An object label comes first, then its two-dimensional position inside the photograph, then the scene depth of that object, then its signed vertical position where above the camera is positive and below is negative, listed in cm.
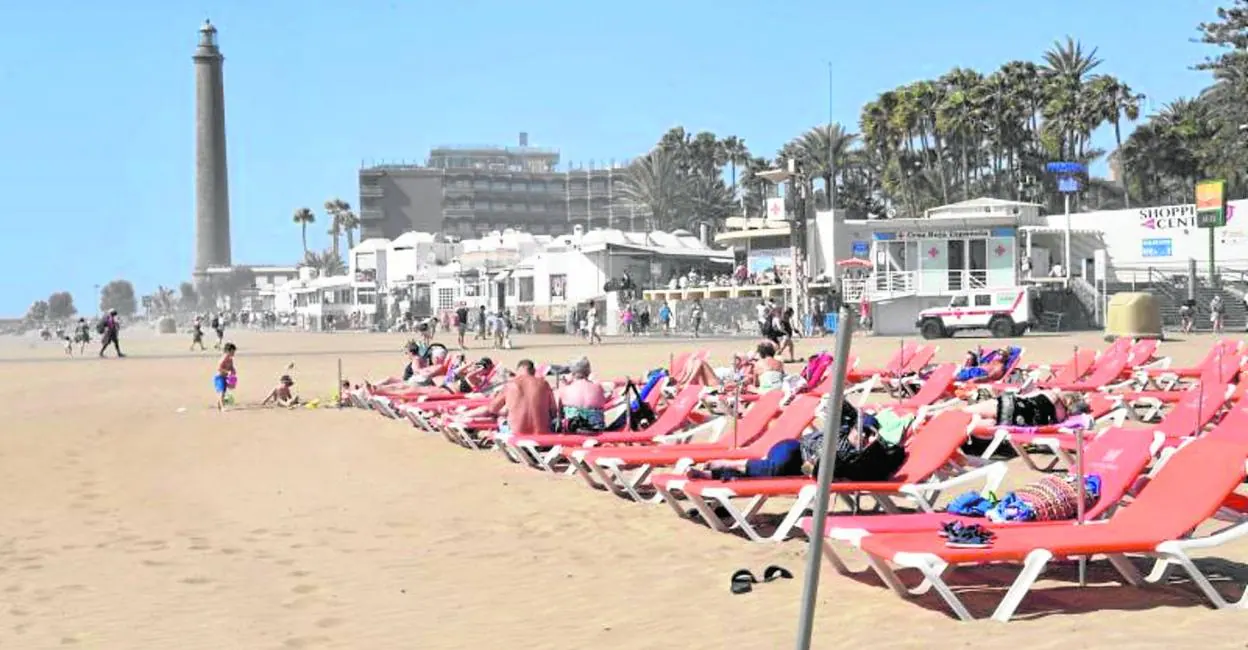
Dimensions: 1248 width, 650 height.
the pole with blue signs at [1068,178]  4822 +443
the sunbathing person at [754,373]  1555 -91
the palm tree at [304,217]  13838 +982
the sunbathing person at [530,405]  1159 -89
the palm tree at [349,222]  13375 +896
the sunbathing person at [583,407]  1172 -93
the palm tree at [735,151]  9889 +1146
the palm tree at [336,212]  13425 +1003
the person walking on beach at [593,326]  4059 -67
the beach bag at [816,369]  1548 -82
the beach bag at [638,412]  1229 -103
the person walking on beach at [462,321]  3791 -42
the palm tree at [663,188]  9844 +874
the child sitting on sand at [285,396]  1897 -125
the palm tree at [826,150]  7950 +926
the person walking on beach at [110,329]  3597 -43
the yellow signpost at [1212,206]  4247 +285
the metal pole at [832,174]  7656 +757
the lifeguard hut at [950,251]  4556 +164
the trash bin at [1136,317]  3058 -54
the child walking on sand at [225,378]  1878 -98
